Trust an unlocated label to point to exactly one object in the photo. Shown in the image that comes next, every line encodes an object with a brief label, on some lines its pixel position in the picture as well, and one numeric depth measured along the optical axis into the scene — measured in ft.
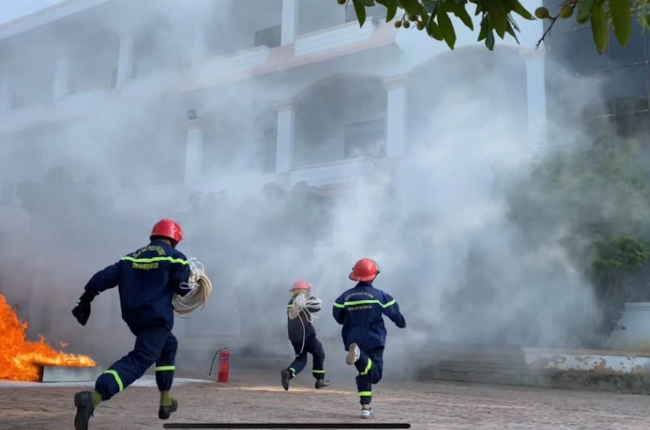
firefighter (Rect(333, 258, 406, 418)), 16.87
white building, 46.55
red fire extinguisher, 28.25
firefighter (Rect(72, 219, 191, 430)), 13.35
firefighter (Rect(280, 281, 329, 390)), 25.64
